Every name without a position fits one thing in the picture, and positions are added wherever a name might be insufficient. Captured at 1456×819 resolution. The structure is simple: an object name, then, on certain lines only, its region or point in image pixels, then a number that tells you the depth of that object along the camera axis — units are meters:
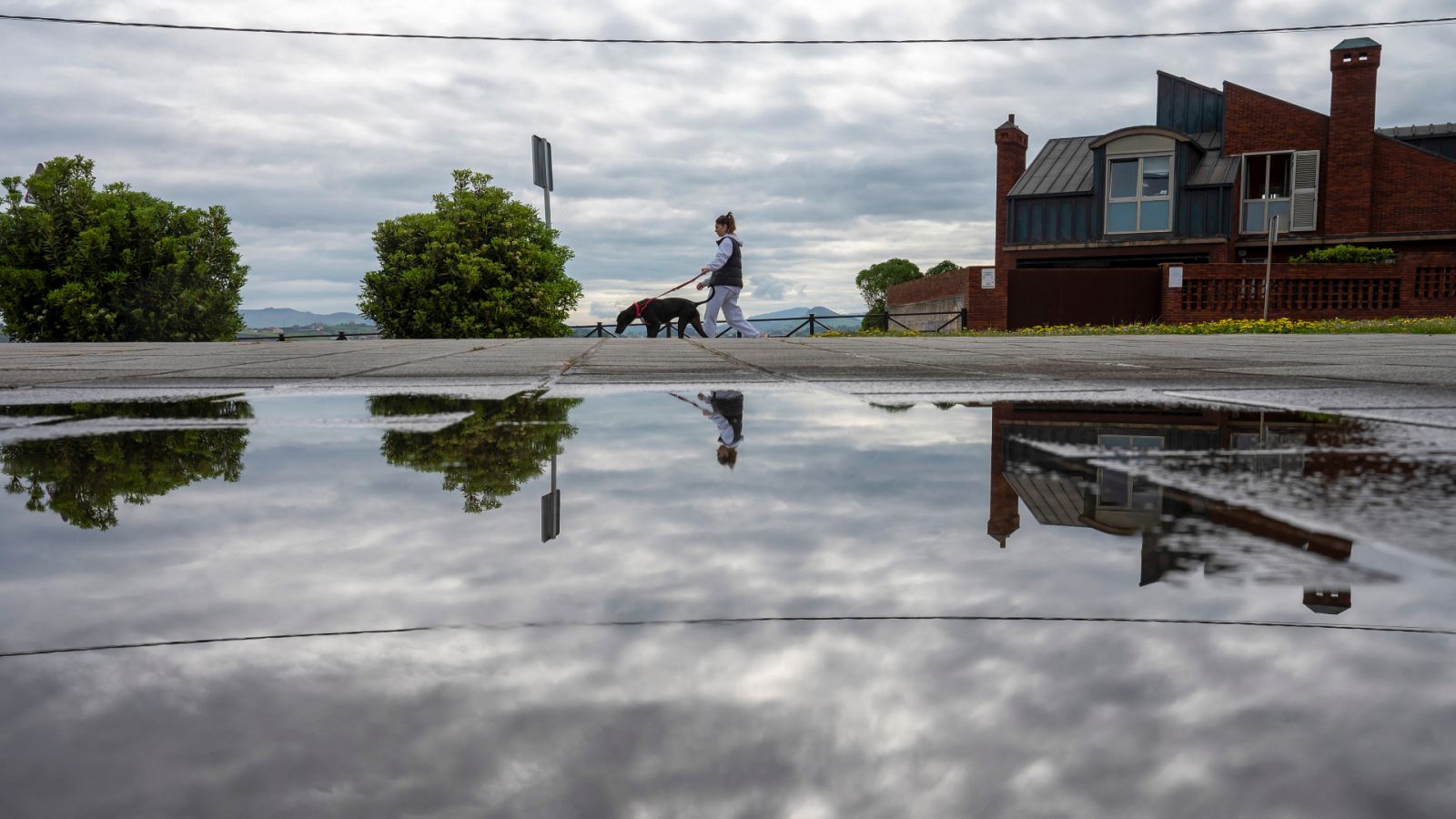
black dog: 20.56
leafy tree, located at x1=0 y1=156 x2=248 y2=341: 30.06
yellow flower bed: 18.27
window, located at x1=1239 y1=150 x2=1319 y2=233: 29.42
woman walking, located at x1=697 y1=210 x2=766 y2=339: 15.27
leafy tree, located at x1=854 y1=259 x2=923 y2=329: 78.81
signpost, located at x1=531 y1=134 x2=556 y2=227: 34.56
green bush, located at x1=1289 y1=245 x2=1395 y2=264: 24.86
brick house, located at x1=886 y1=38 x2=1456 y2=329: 28.27
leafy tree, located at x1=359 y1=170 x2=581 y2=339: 31.39
